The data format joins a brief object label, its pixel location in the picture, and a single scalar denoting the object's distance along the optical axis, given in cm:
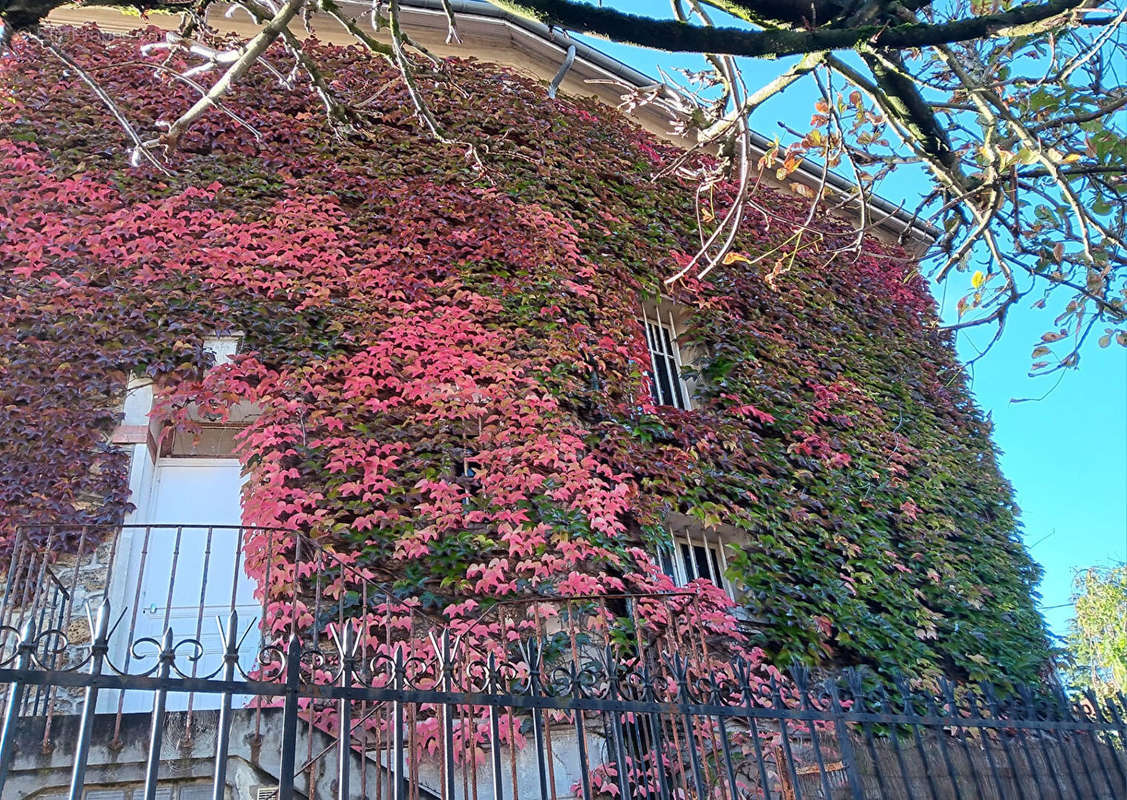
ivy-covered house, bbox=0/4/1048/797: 583
